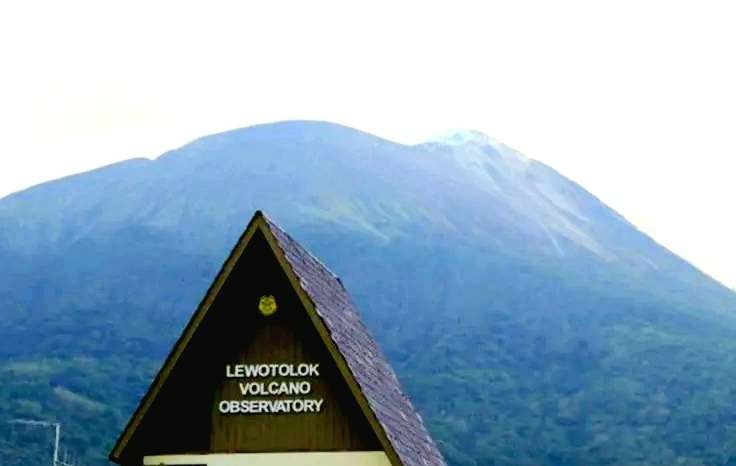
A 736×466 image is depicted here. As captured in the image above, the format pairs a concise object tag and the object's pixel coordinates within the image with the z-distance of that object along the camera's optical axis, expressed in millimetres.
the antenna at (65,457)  96800
